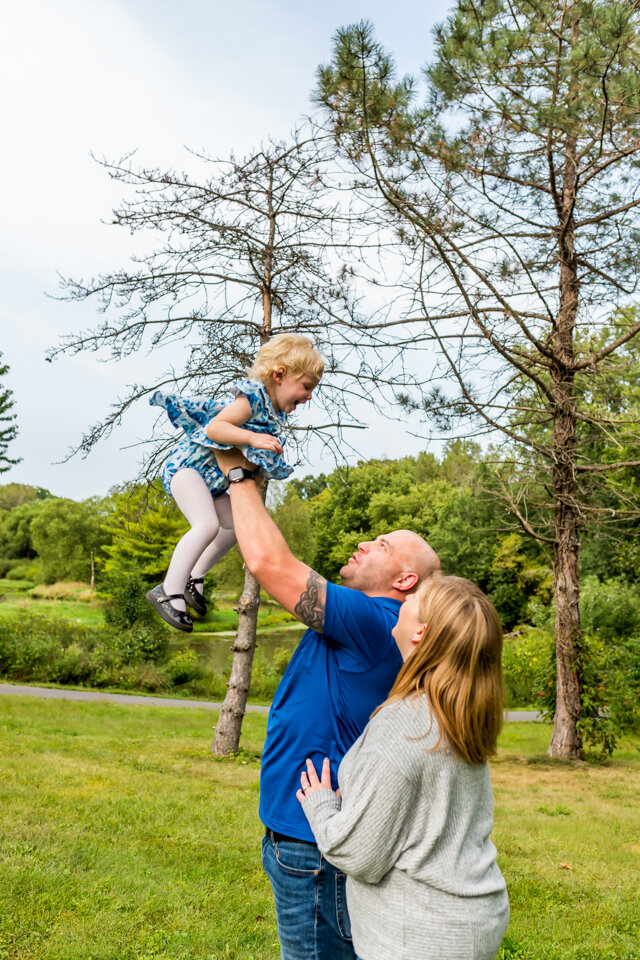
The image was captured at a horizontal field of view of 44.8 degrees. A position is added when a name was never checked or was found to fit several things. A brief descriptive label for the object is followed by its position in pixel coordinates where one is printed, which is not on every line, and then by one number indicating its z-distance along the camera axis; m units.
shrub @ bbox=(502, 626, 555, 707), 16.81
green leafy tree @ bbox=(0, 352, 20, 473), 23.71
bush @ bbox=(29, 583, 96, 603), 40.66
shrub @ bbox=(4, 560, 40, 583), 50.15
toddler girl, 2.20
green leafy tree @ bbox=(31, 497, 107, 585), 37.06
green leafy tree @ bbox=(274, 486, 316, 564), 35.94
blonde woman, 1.59
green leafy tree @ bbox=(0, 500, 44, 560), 51.97
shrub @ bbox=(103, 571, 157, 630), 22.11
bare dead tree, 8.48
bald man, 1.88
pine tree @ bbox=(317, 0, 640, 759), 6.85
